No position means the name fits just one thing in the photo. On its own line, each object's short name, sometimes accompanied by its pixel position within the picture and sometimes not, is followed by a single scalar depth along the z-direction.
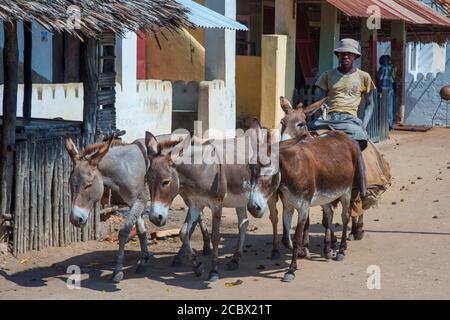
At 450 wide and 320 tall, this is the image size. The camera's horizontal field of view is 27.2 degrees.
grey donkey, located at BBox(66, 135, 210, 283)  8.29
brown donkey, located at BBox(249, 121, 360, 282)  8.82
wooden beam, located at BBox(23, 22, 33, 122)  11.30
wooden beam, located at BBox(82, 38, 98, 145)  10.12
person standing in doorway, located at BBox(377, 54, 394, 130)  22.72
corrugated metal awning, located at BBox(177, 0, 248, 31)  10.96
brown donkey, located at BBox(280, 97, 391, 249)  9.48
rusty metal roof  17.81
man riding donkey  10.27
